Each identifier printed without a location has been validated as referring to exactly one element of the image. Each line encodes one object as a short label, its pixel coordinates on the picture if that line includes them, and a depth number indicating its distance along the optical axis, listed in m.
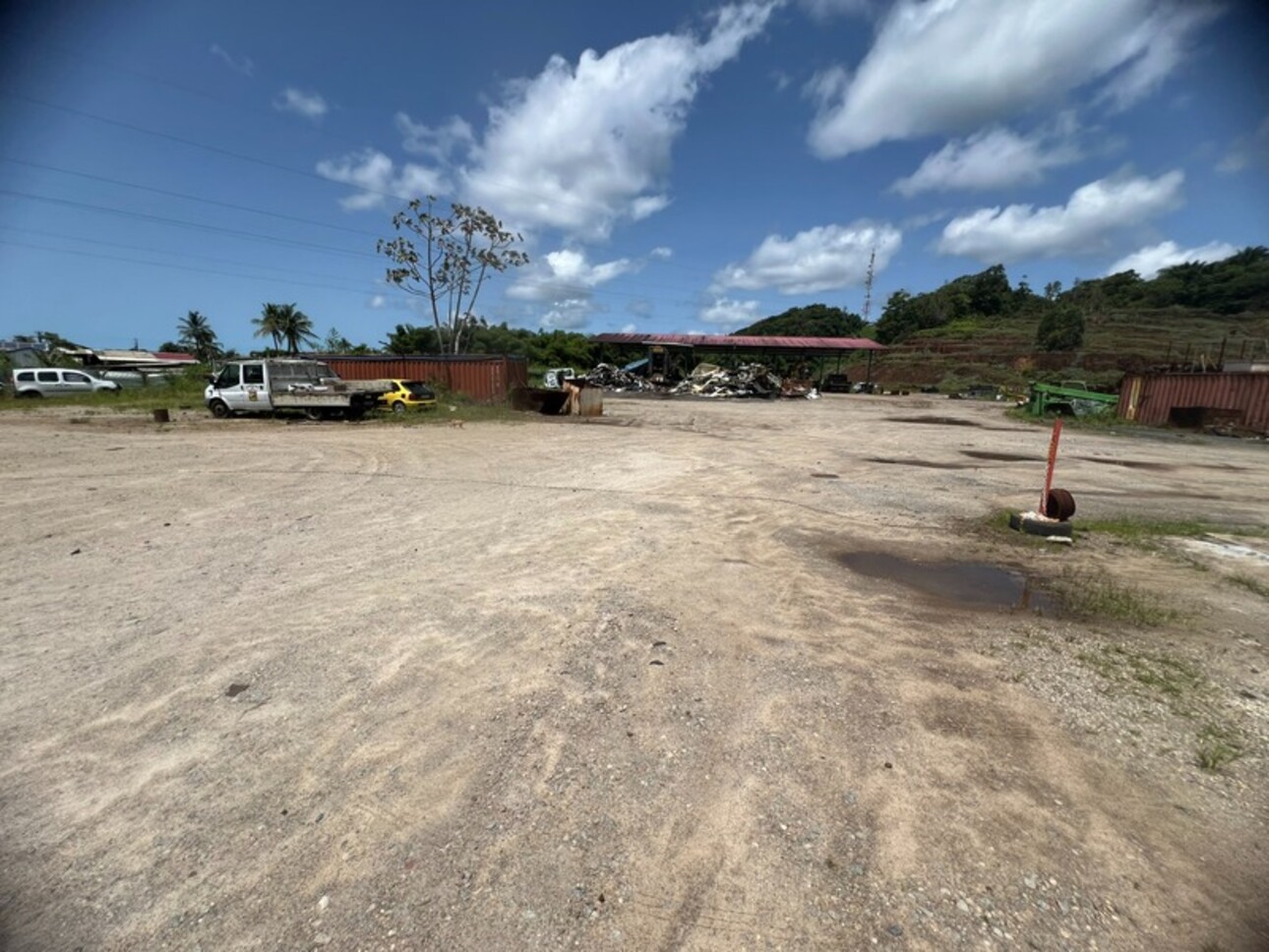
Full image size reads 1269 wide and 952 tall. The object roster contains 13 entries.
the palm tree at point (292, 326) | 63.28
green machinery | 24.41
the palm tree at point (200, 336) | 73.81
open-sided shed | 43.84
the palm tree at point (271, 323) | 62.75
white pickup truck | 16.59
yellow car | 19.75
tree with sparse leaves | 33.81
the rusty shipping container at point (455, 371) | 21.75
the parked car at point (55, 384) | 22.52
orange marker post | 6.15
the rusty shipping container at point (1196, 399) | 18.89
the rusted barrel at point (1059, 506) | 6.47
